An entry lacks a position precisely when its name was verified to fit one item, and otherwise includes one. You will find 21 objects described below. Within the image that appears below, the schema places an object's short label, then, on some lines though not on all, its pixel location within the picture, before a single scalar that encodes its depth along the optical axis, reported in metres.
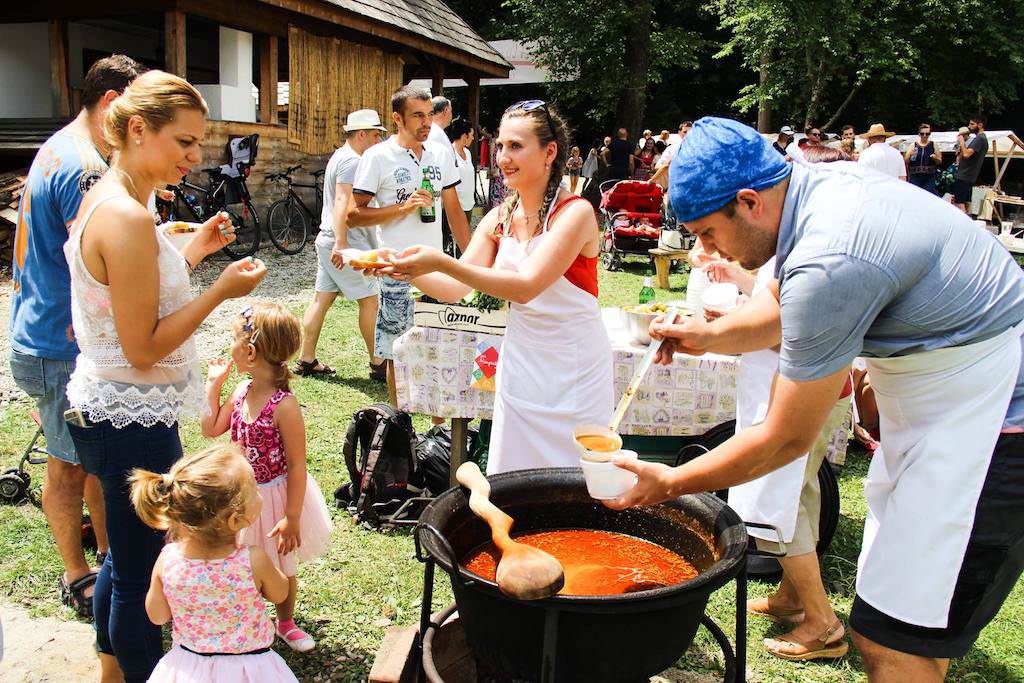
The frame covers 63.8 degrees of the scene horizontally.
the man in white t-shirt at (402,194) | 5.23
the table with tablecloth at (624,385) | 4.20
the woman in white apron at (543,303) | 2.92
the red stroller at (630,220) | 11.61
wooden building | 11.07
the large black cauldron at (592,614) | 1.86
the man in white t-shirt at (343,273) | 6.20
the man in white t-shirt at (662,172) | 13.30
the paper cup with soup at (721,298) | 3.12
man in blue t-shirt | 2.94
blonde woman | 2.27
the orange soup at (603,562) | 2.19
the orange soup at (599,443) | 2.21
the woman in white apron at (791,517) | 3.24
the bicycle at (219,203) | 10.43
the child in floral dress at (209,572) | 2.25
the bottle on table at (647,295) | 5.52
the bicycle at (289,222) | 11.77
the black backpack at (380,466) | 4.15
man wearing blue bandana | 1.76
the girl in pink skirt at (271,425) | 2.93
